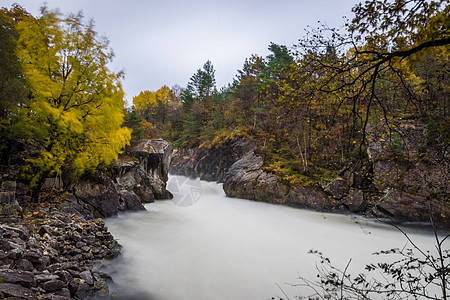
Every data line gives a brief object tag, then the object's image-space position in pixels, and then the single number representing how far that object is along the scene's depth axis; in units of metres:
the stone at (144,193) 14.14
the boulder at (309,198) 13.13
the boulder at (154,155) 15.76
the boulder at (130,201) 11.72
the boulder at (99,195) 9.54
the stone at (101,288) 4.20
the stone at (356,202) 12.23
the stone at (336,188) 12.88
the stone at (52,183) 8.30
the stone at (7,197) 5.36
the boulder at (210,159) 23.11
